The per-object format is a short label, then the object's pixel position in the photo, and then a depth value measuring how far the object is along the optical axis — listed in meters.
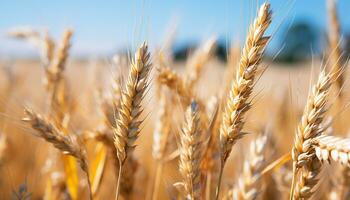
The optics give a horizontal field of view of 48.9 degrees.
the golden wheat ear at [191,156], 0.26
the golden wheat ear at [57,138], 0.25
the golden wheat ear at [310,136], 0.24
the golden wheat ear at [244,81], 0.25
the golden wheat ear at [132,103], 0.25
